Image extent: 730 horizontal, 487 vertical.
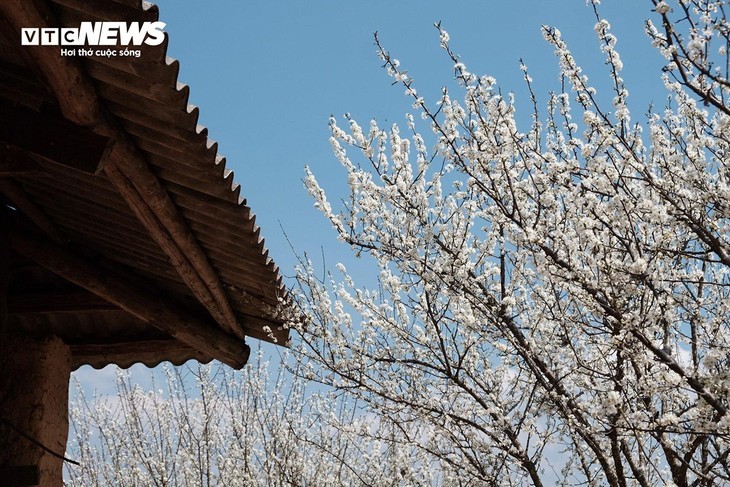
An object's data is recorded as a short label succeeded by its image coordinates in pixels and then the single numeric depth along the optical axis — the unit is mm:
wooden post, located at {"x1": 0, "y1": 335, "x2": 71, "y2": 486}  3436
